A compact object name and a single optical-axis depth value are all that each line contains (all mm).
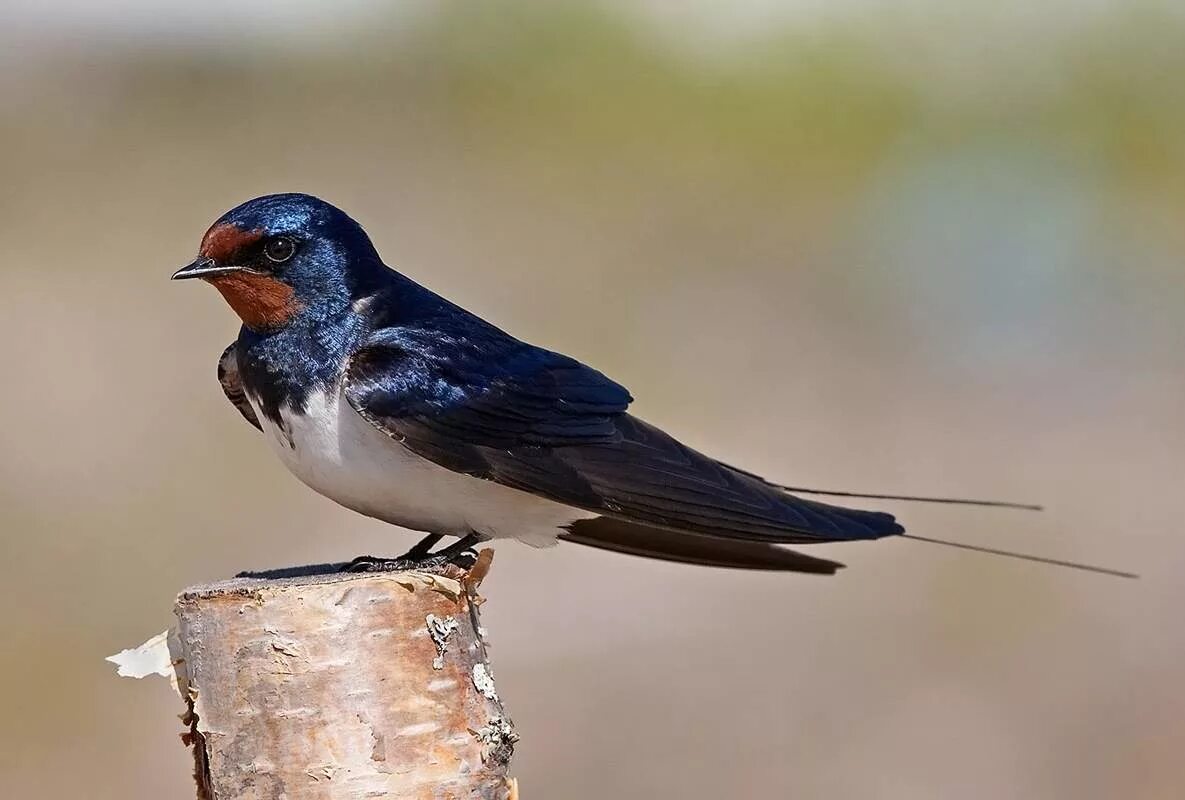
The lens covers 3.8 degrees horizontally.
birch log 3674
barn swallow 3749
